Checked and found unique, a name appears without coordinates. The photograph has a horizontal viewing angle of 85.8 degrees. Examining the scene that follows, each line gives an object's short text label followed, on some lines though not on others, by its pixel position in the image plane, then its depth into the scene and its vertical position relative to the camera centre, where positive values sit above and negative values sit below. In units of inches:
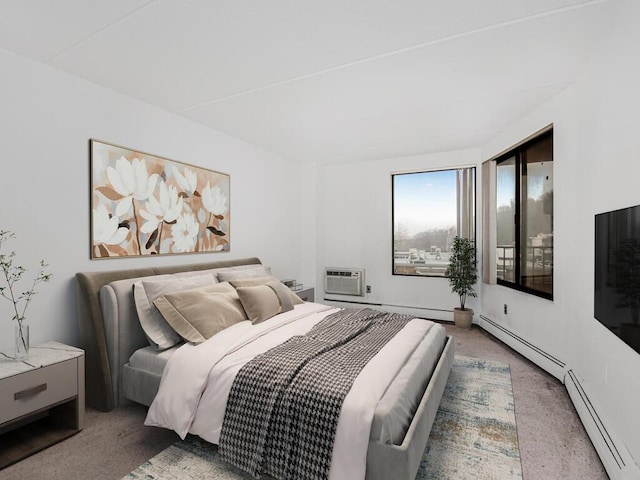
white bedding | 62.5 -31.6
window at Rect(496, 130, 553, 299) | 134.9 +11.8
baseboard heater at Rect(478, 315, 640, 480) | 68.2 -43.6
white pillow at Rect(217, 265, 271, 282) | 135.7 -12.8
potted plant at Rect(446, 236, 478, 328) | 181.5 -16.2
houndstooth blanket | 65.1 -33.8
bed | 62.3 -32.2
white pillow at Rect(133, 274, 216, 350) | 97.4 -20.2
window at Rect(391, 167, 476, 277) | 194.4 +16.1
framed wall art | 109.9 +13.8
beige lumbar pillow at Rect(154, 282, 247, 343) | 97.3 -20.7
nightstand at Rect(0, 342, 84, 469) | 75.8 -36.4
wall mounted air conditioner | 217.7 -24.3
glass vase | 82.6 -24.0
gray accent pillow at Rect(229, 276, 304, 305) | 126.2 -14.8
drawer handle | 76.3 -34.0
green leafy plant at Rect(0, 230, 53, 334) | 88.1 -11.1
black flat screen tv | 66.6 -6.4
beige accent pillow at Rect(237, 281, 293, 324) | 113.7 -20.3
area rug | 73.0 -48.7
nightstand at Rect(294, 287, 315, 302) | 184.5 -28.1
